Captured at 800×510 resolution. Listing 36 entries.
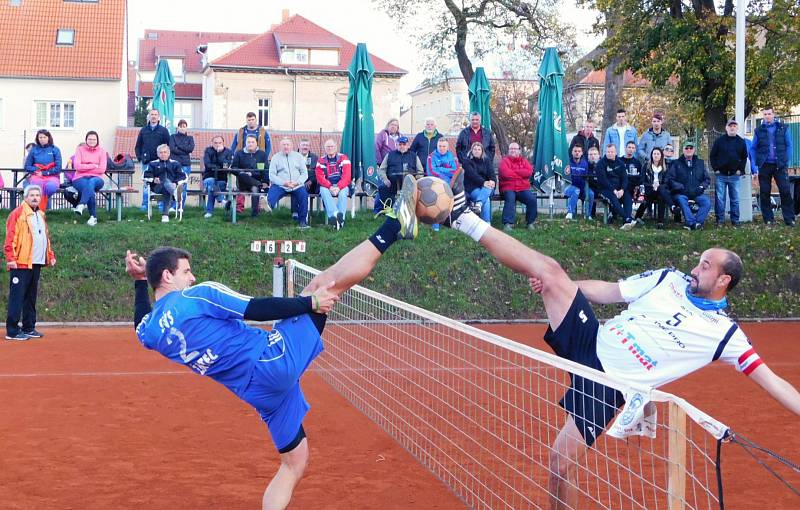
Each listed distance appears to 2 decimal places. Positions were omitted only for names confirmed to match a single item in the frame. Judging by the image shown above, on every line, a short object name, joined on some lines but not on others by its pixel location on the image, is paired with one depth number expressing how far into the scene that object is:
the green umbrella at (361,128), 21.58
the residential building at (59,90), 45.66
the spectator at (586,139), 21.47
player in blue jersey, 5.43
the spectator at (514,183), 19.80
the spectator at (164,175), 19.82
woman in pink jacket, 19.20
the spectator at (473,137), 19.73
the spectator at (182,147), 20.64
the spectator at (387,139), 21.15
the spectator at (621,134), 21.16
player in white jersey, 5.67
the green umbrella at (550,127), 22.05
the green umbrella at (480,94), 23.00
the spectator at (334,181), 19.73
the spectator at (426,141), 20.19
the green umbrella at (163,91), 25.48
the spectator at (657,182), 20.30
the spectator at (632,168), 20.41
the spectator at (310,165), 20.55
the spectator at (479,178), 19.11
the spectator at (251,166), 20.31
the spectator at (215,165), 20.70
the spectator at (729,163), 19.98
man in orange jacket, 13.94
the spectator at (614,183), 20.23
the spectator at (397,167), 19.72
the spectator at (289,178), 19.44
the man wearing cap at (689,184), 19.94
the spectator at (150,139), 20.42
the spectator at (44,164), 18.72
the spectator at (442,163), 19.33
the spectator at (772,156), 19.97
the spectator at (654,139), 20.80
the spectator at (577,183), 20.98
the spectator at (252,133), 20.91
